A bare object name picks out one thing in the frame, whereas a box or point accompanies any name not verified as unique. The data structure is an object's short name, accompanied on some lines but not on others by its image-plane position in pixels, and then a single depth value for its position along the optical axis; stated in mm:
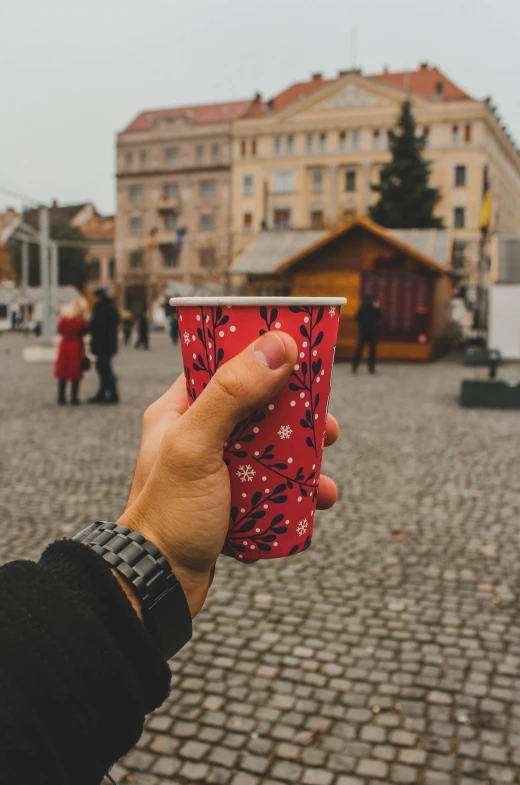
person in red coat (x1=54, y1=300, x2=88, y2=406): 12289
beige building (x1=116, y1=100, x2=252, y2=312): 78312
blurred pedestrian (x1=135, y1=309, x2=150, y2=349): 32250
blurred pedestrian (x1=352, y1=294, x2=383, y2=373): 17531
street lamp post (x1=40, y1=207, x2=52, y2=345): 23906
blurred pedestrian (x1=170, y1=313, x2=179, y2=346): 35169
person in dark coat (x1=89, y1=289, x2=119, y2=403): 12477
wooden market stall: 22312
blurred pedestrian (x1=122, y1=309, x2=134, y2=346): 36041
